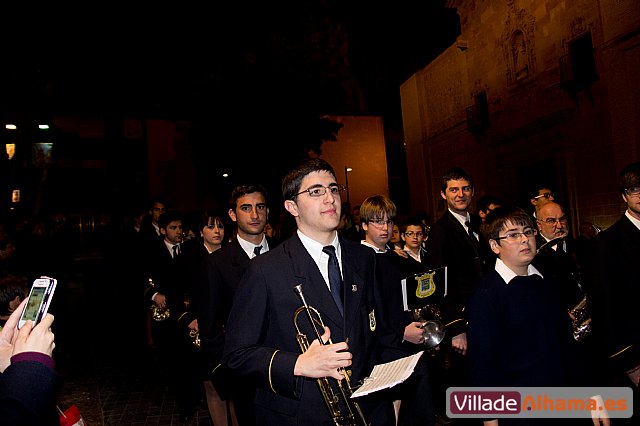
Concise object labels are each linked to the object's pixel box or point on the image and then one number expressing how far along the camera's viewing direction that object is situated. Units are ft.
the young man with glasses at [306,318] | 7.56
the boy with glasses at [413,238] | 20.13
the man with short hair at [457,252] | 15.33
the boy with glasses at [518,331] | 9.89
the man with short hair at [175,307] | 18.94
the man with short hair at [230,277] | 12.93
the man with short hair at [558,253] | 16.08
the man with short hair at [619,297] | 11.75
